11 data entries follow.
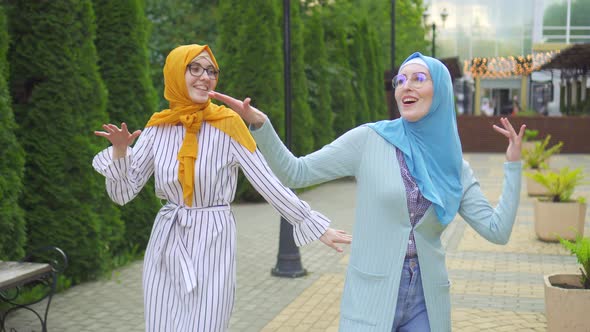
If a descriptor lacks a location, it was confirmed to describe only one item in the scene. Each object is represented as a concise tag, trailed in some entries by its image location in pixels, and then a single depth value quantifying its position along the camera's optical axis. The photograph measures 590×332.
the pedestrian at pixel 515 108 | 40.62
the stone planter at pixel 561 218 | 10.70
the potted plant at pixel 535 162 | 16.27
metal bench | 5.52
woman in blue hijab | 3.31
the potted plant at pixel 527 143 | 24.67
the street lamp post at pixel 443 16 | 33.25
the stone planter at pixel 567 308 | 5.50
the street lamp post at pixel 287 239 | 8.45
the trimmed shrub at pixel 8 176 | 6.52
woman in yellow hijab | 3.55
